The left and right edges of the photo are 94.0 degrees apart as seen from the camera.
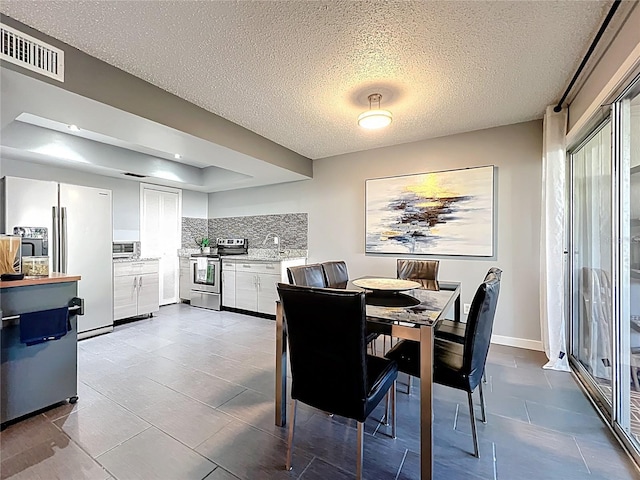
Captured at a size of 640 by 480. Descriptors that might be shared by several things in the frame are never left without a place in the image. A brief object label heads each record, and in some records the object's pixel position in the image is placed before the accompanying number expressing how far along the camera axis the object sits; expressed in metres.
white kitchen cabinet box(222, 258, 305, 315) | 4.37
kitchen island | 1.89
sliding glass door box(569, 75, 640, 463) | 1.79
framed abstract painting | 3.37
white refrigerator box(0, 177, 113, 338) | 3.18
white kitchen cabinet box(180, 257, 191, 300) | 5.36
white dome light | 2.43
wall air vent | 1.67
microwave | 4.53
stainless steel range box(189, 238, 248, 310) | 4.93
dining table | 1.40
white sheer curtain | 2.70
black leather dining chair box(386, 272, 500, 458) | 1.54
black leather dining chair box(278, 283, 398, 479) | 1.28
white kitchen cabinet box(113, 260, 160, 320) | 4.05
